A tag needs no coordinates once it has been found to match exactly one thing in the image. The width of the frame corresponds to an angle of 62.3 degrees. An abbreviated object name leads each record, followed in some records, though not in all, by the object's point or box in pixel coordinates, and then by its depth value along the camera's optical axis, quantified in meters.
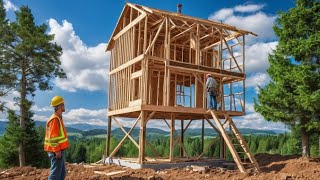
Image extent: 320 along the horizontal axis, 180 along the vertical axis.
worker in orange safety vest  6.20
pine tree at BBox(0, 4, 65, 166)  22.91
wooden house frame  13.57
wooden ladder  12.12
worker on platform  13.61
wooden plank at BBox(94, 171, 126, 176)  11.03
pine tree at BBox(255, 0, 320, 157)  16.93
